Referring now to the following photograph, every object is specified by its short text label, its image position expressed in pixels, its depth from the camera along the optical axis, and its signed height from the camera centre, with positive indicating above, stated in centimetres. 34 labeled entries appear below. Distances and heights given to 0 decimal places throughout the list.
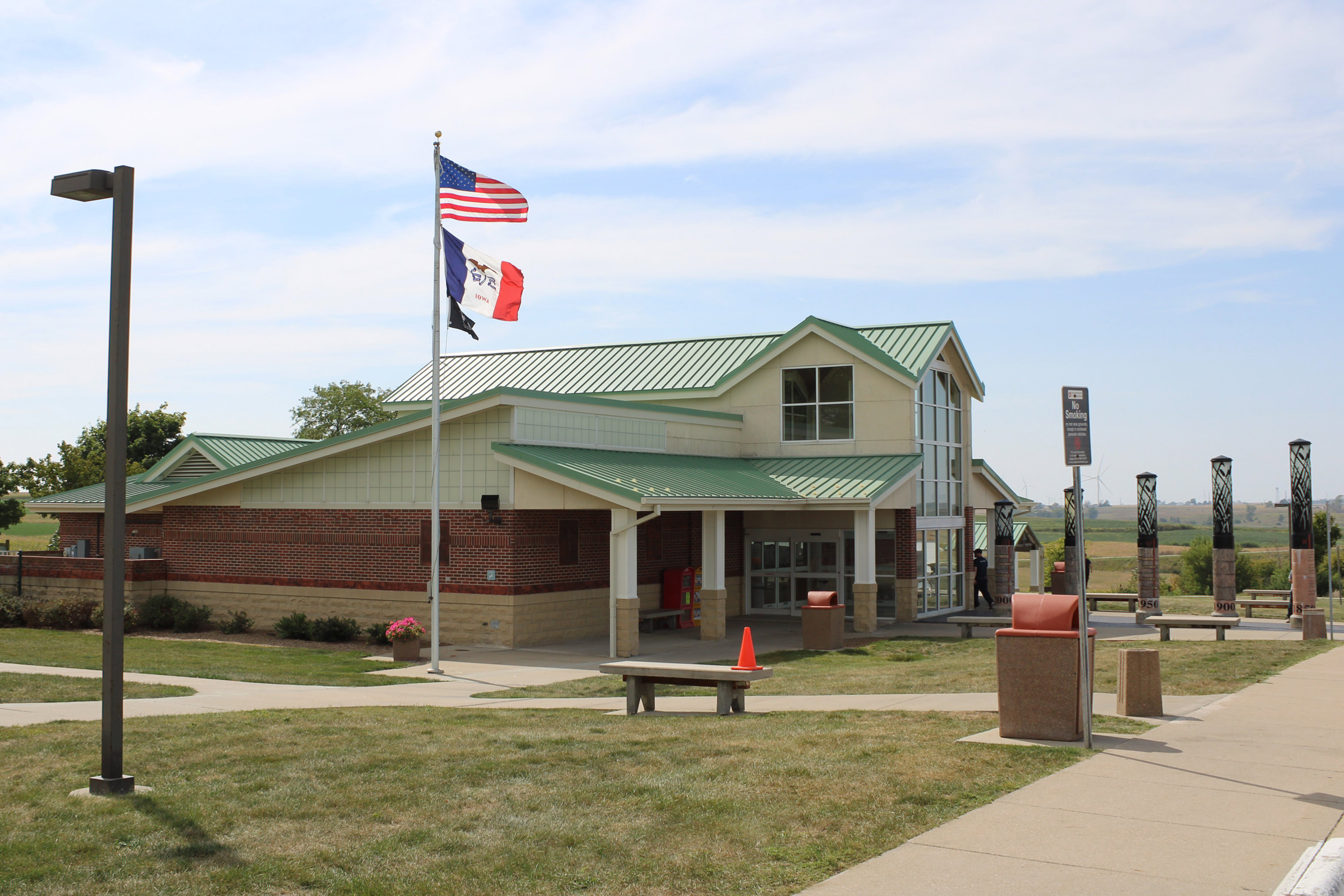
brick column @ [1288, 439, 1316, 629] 2647 -6
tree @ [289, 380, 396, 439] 6250 +623
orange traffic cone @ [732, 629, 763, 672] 1478 -162
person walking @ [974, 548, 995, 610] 3200 -124
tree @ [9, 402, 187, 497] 4581 +322
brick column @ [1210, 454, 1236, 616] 2847 -41
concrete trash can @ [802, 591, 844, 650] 2219 -177
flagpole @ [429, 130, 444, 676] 1855 +16
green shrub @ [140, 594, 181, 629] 2555 -181
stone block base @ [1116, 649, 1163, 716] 1177 -155
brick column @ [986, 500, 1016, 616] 3148 -75
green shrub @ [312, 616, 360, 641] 2322 -198
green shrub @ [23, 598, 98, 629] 2530 -183
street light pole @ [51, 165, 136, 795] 799 +35
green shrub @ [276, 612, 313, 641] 2356 -196
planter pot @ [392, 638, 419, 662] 2020 -208
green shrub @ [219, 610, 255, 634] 2500 -204
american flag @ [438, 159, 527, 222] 1916 +537
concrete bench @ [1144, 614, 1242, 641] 2161 -174
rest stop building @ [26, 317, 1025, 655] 2219 +60
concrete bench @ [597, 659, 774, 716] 1288 -165
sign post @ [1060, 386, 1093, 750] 984 +73
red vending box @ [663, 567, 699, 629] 2648 -144
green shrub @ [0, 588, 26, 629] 2588 -184
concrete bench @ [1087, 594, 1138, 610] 2991 -177
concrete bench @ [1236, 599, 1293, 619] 2864 -185
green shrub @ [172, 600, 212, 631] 2527 -191
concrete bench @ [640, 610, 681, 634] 2467 -187
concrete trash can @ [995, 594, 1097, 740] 1013 -130
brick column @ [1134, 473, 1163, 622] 2961 -52
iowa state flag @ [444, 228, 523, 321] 1903 +398
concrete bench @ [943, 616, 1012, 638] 2345 -187
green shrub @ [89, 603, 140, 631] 2519 -193
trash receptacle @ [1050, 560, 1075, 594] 3384 -150
